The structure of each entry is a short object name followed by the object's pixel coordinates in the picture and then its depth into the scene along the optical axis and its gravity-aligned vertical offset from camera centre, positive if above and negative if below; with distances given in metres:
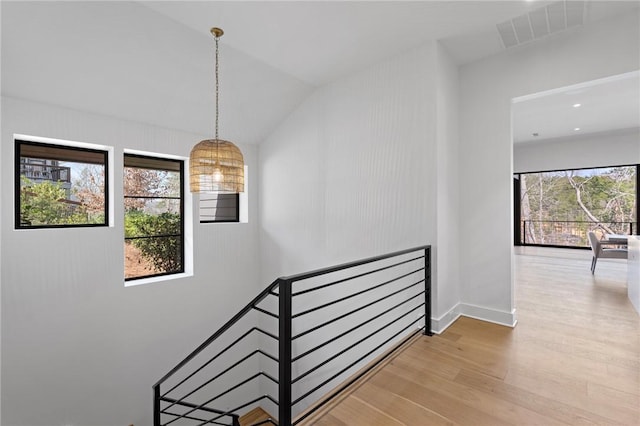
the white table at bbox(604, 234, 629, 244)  5.23 -0.46
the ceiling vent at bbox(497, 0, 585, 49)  2.43 +1.68
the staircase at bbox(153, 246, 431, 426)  1.69 -1.39
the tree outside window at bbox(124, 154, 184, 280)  3.83 +0.00
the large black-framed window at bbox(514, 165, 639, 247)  7.08 +0.22
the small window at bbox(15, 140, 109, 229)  3.11 +0.35
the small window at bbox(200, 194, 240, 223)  4.61 +0.12
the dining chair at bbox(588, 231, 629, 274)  4.94 -0.64
